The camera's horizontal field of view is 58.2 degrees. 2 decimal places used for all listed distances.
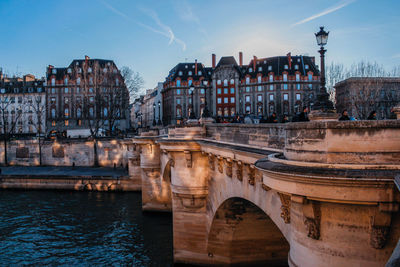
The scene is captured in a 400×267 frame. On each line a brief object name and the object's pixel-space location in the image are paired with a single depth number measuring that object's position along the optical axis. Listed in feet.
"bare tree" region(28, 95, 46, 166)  274.61
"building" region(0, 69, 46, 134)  284.00
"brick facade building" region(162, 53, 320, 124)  259.60
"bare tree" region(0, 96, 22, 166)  284.74
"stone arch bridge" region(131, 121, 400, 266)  16.16
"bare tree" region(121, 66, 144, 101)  189.47
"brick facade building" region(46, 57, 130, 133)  266.77
